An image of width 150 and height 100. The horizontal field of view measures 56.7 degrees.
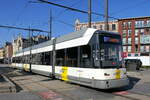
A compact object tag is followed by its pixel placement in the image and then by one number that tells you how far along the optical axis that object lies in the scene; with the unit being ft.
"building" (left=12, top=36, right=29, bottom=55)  190.70
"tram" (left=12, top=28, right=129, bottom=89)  21.77
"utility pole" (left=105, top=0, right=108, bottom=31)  34.14
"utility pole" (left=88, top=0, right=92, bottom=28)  34.48
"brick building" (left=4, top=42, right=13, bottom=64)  260.38
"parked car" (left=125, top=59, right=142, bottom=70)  58.56
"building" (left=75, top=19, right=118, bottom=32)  171.68
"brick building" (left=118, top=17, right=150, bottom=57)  150.38
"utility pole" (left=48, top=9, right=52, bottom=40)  61.12
